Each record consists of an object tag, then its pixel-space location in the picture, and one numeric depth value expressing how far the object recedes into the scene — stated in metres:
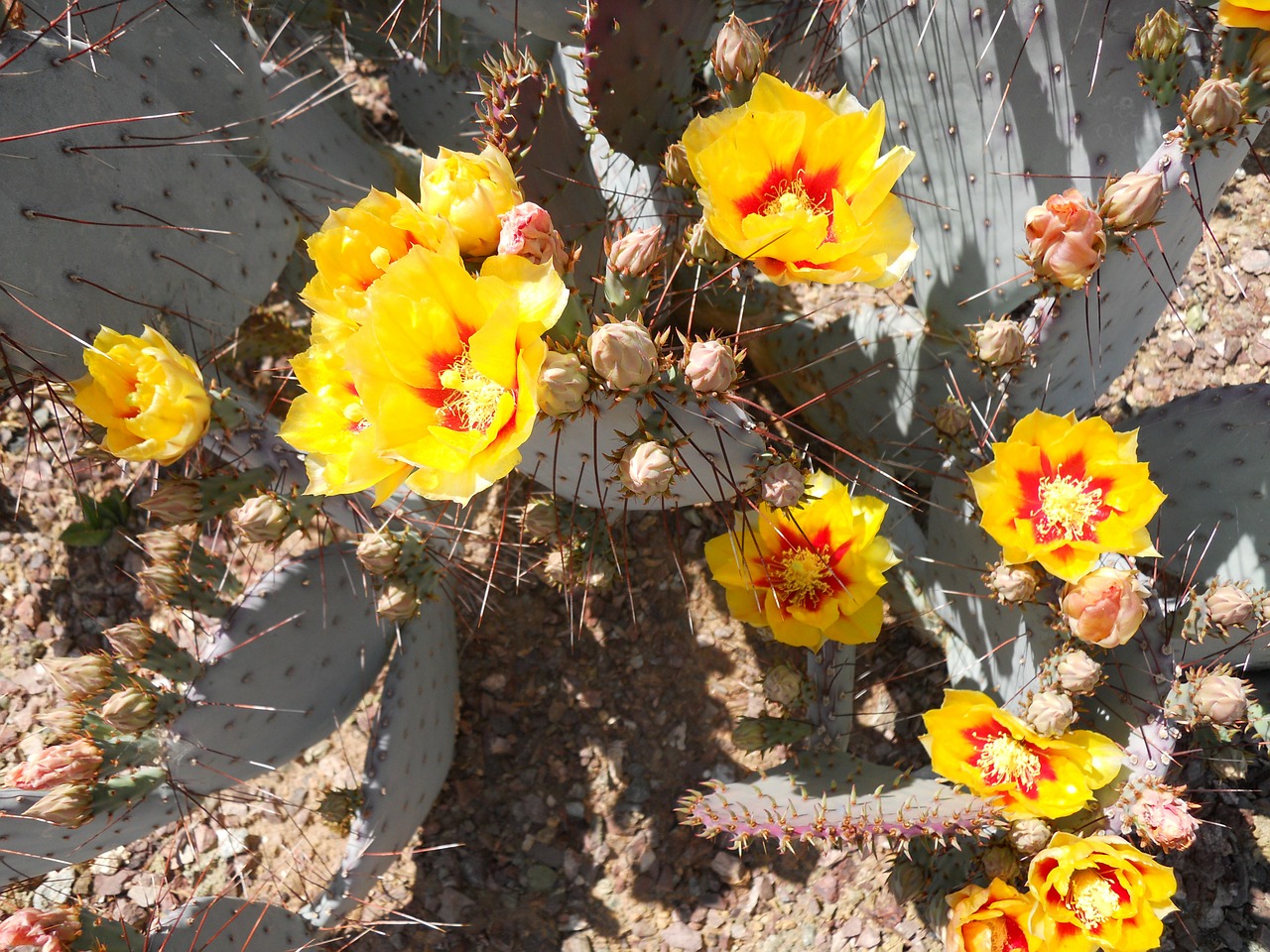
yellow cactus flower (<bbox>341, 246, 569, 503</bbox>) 0.35
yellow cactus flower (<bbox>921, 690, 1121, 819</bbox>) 0.46
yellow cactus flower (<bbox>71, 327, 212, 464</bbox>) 0.46
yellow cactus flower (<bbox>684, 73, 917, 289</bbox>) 0.39
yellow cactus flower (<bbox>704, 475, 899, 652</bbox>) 0.49
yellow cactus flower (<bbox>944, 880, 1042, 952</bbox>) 0.47
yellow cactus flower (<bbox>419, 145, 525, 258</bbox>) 0.38
